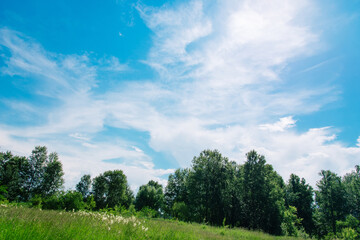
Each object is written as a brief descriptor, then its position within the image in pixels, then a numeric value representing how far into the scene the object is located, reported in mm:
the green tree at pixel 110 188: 47000
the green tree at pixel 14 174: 32975
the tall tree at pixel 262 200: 34500
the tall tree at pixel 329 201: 41656
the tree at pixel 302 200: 47500
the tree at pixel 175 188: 51312
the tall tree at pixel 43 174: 35969
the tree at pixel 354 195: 40344
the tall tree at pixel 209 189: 37844
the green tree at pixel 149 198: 52406
